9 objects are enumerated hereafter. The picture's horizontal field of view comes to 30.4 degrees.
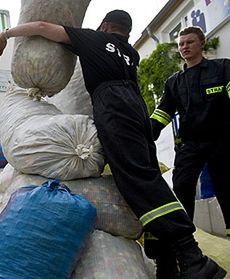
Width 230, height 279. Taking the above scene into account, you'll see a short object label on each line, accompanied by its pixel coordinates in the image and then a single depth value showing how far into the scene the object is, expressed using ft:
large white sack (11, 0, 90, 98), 6.09
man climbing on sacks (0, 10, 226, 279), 5.08
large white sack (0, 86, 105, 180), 5.48
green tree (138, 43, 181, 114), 28.17
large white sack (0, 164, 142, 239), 5.44
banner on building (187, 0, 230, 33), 23.21
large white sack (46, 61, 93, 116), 7.47
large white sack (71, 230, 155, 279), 4.66
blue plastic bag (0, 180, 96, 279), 4.27
